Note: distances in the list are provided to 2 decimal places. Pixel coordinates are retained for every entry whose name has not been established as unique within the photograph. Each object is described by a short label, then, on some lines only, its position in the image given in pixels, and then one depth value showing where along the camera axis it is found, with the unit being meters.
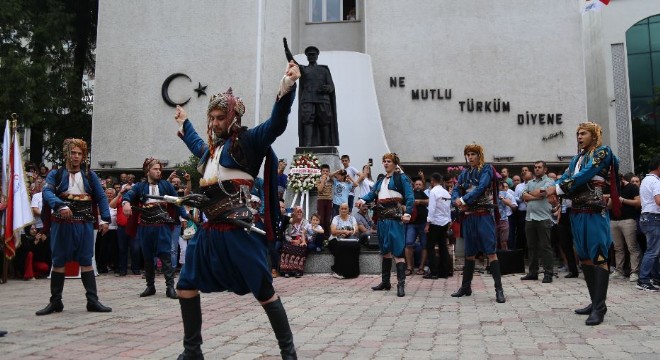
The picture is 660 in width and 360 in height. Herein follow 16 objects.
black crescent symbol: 22.16
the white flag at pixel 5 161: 7.82
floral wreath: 13.30
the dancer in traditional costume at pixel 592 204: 6.20
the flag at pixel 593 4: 18.95
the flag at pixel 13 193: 7.69
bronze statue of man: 14.47
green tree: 18.91
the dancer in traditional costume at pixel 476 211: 7.92
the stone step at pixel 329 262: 11.74
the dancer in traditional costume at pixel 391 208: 8.91
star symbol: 21.98
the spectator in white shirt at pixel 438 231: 11.34
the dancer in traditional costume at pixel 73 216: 7.19
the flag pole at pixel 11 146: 7.65
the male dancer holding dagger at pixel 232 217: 4.11
